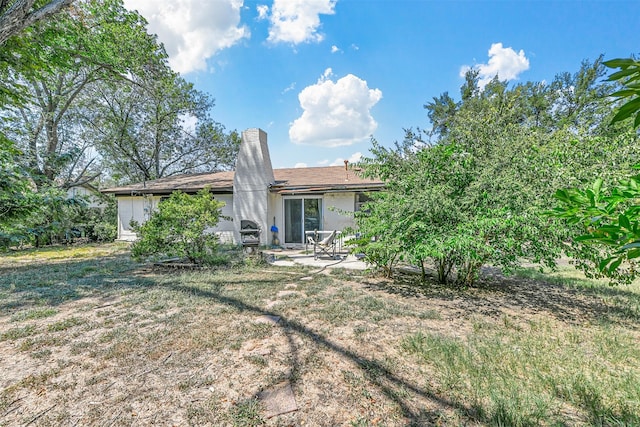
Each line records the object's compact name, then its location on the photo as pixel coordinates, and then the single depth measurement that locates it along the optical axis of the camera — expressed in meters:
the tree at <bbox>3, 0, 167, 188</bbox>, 7.79
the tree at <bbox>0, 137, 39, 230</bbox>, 7.00
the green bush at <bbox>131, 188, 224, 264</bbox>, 7.85
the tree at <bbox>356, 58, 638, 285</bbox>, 4.65
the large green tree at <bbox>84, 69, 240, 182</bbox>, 20.03
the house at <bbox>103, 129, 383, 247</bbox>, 12.34
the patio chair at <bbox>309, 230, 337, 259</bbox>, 9.88
